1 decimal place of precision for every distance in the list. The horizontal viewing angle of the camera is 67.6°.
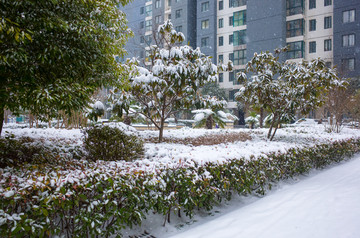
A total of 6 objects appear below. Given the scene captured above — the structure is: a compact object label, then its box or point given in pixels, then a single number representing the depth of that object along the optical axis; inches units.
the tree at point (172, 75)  286.7
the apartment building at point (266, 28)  1090.7
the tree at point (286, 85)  347.6
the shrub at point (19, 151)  171.4
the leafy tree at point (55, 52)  144.9
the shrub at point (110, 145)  191.3
